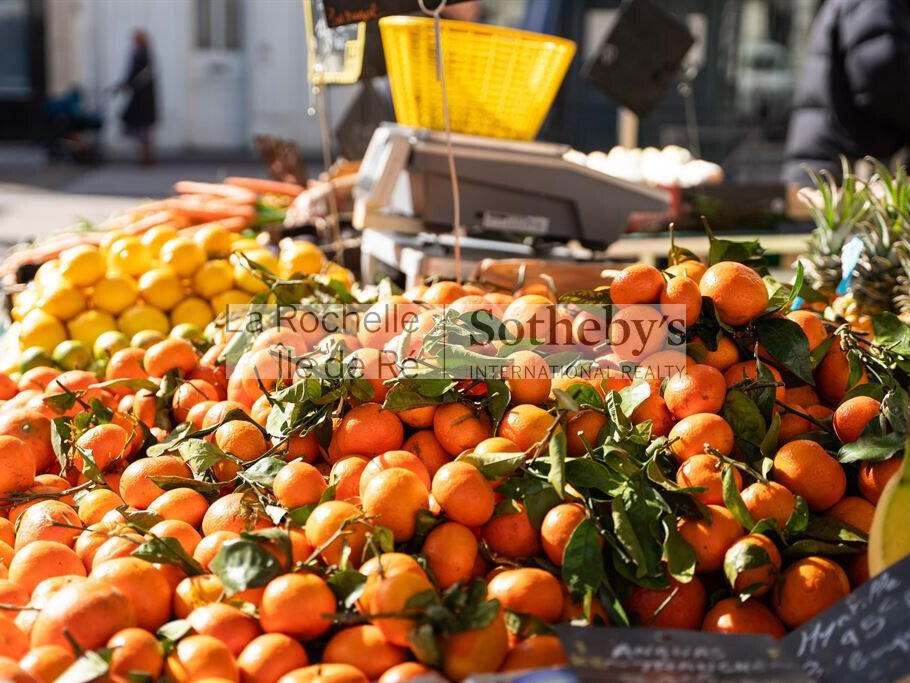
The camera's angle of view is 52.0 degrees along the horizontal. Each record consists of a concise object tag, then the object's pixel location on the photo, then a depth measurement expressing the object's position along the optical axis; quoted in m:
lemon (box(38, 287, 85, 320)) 2.69
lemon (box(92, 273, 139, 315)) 2.71
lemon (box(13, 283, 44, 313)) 2.83
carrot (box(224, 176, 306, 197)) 4.89
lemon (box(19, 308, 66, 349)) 2.62
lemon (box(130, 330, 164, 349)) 2.36
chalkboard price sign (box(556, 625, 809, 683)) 1.08
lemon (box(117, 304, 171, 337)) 2.63
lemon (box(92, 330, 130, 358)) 2.51
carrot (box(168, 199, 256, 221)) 4.30
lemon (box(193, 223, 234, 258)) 2.95
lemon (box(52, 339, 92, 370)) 2.52
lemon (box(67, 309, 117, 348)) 2.63
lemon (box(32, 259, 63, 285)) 2.82
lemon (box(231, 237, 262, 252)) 2.93
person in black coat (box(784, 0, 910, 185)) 4.36
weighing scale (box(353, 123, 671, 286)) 2.94
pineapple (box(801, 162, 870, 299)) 2.72
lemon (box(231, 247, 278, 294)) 2.80
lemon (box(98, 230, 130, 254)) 3.12
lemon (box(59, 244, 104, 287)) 2.75
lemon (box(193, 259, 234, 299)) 2.77
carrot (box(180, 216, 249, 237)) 4.16
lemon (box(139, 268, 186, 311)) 2.72
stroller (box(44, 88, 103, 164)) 13.16
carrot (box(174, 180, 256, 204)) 4.65
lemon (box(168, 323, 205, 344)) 2.42
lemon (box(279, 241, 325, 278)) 2.86
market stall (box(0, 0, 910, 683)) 1.22
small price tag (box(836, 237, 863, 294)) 2.14
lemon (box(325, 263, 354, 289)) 2.63
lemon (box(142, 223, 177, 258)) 3.01
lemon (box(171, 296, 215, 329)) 2.69
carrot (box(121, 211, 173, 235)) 3.83
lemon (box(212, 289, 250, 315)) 2.74
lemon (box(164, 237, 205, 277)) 2.83
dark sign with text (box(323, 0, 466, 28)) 2.39
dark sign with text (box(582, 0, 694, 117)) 4.07
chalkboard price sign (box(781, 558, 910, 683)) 1.14
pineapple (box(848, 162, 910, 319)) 2.50
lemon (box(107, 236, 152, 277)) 2.88
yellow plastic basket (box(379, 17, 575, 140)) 2.87
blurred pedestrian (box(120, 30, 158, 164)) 13.47
